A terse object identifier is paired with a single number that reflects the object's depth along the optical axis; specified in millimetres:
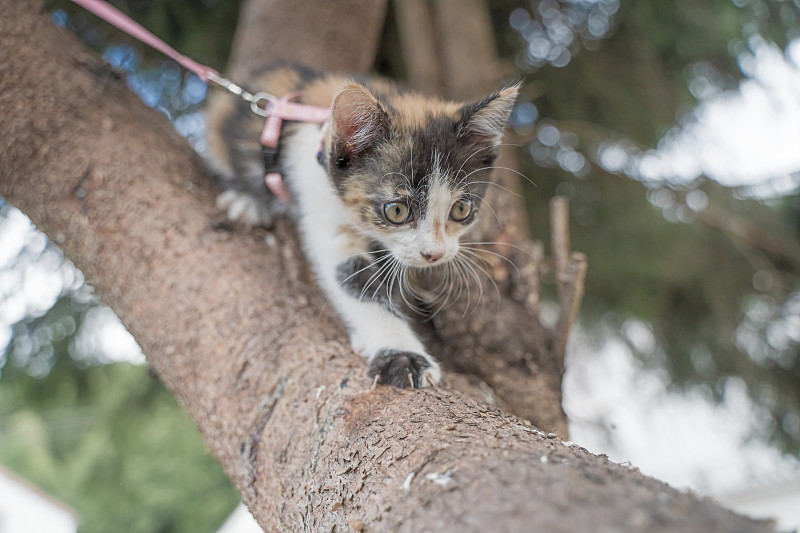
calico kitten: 374
